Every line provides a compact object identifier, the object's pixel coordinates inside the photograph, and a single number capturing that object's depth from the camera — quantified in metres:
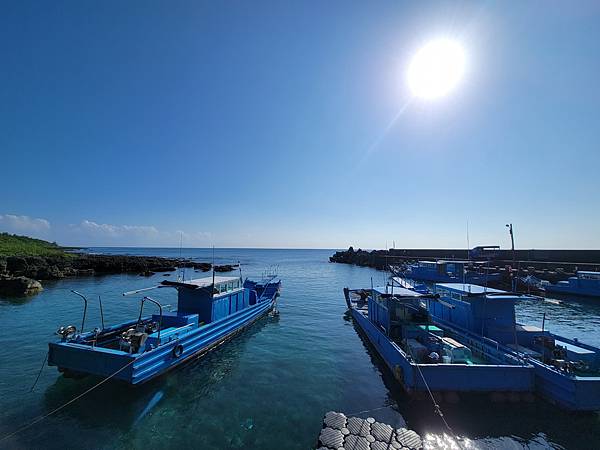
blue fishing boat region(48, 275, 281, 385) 9.72
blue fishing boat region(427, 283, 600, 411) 8.40
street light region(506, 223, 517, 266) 44.77
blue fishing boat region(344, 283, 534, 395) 9.29
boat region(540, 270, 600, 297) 29.22
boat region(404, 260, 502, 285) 38.75
